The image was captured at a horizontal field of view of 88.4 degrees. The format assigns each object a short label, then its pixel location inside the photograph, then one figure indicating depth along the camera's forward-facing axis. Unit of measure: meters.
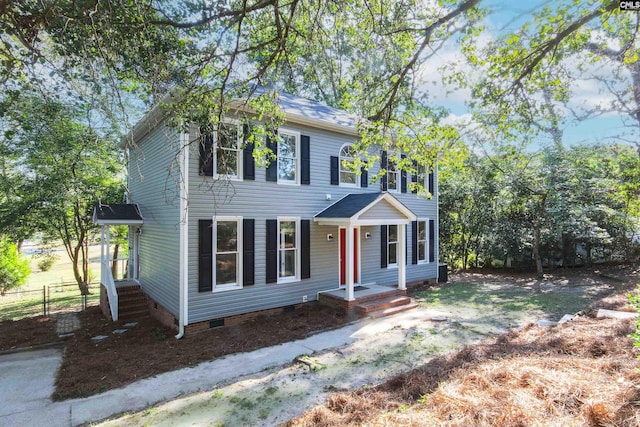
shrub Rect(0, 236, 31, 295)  14.25
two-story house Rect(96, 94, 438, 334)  7.71
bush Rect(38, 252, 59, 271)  20.73
